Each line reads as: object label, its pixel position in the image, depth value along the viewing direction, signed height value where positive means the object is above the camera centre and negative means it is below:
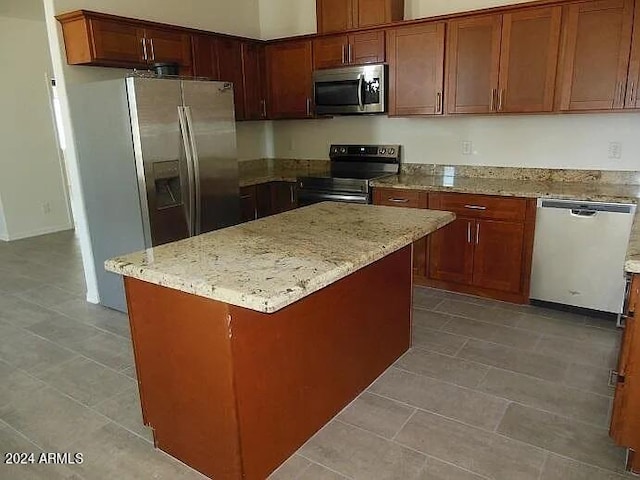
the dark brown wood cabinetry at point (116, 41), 3.30 +0.66
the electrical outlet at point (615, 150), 3.49 -0.21
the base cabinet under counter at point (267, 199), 4.57 -0.69
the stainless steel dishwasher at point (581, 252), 3.11 -0.87
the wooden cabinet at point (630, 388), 1.79 -1.01
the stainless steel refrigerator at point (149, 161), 3.21 -0.21
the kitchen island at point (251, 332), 1.63 -0.78
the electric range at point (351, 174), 4.14 -0.44
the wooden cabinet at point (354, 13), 3.96 +0.95
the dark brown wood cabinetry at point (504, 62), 3.32 +0.44
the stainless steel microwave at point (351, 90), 4.05 +0.32
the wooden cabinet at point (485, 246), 3.45 -0.91
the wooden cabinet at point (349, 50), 4.04 +0.66
